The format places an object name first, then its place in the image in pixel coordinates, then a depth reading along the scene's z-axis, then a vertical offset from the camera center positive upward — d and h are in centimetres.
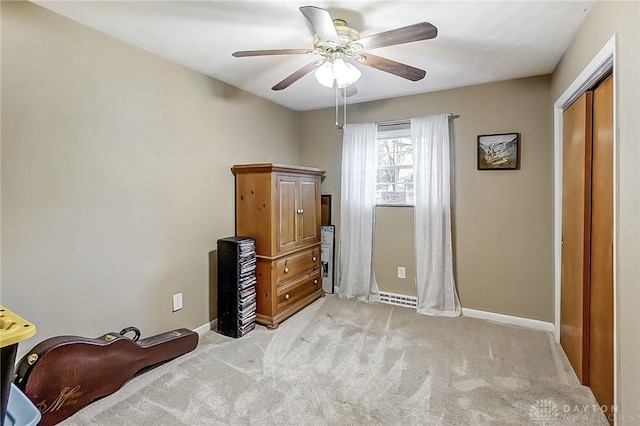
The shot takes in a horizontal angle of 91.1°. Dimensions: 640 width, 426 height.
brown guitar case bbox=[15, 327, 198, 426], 160 -91
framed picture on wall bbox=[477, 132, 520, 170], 296 +55
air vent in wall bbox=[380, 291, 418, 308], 348 -103
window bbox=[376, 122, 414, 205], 353 +49
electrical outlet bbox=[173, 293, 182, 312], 261 -77
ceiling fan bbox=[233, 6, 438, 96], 153 +91
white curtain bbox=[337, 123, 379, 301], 361 +2
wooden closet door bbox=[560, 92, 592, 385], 198 -17
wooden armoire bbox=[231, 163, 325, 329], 296 -20
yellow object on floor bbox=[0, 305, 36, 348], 121 -48
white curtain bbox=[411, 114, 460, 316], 321 -9
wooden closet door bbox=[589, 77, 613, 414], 166 -25
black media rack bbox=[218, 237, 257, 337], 274 -69
